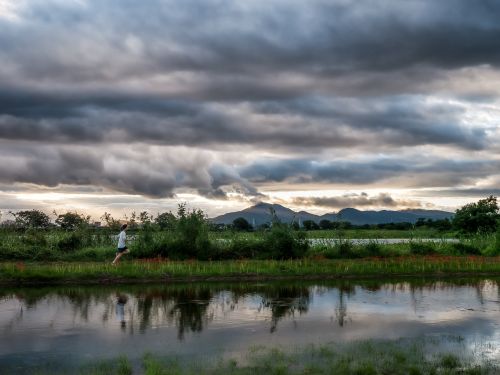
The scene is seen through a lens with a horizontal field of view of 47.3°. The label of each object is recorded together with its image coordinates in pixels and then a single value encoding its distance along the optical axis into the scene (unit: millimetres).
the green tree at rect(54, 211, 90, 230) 40312
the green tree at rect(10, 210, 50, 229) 40625
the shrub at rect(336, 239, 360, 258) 36781
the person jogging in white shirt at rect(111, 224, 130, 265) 29391
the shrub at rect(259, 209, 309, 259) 34406
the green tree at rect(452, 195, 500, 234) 63594
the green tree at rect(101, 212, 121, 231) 40406
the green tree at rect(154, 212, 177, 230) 35775
